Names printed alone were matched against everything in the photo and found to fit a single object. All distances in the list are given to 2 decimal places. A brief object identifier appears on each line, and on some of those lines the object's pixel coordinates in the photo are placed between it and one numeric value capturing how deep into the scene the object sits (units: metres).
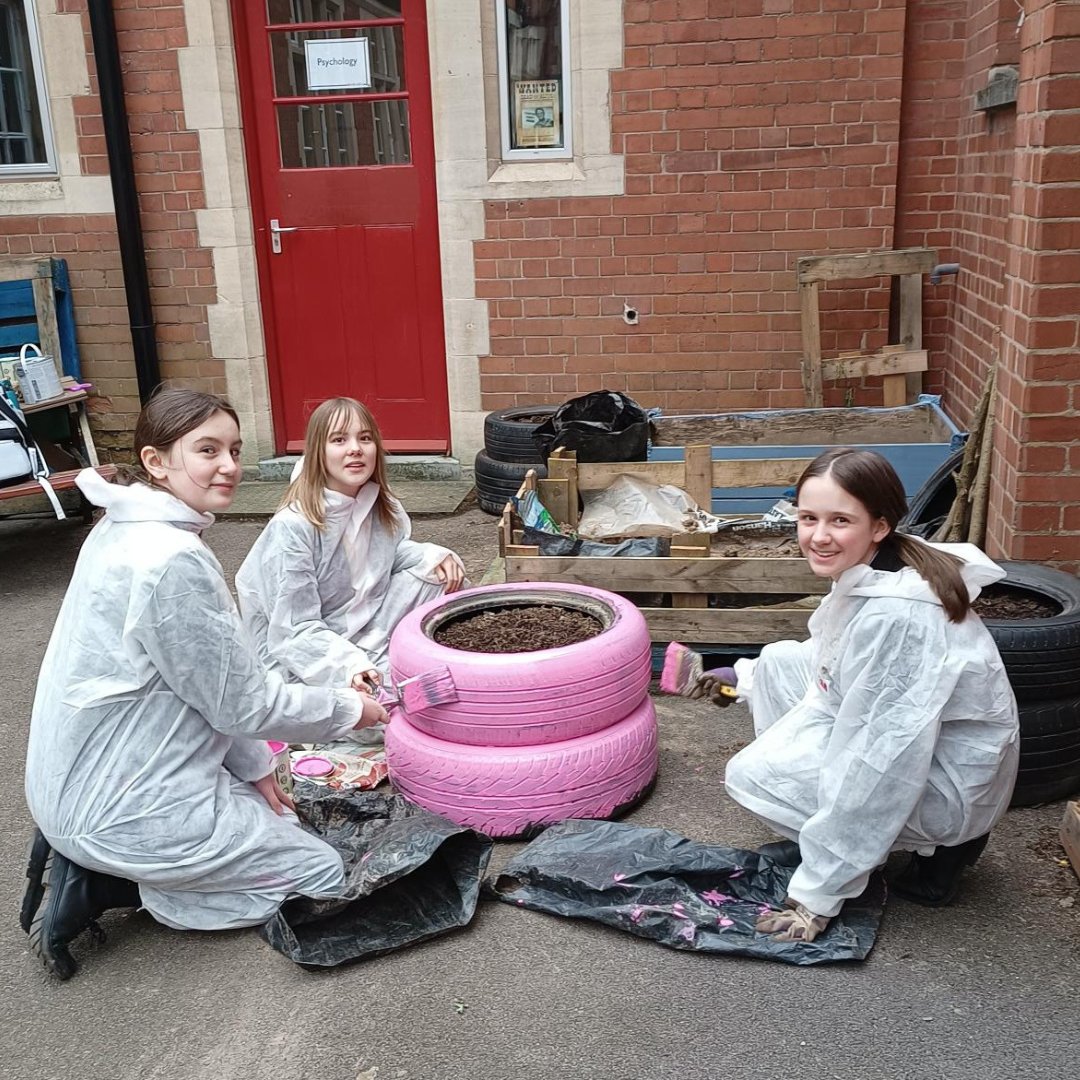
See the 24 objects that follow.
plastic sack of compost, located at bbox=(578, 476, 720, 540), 5.13
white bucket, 7.04
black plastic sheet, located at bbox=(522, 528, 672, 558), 4.74
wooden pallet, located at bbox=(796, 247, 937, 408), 6.61
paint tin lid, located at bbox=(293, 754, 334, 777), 3.97
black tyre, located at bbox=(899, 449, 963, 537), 4.84
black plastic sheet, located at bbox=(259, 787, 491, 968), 3.03
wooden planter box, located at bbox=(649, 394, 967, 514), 5.47
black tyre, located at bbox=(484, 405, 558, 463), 6.79
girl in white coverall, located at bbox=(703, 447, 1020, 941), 2.84
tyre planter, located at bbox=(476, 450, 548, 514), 6.82
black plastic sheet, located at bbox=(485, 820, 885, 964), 2.97
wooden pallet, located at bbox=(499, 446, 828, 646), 4.43
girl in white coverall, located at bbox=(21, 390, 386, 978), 2.94
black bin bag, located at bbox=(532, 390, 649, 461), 5.56
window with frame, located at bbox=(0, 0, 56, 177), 7.71
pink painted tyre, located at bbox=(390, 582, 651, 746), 3.46
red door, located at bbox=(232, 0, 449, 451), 7.42
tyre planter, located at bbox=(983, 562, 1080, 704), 3.36
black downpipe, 7.30
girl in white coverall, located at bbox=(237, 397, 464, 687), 4.10
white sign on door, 7.40
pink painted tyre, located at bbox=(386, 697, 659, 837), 3.48
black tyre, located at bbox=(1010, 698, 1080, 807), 3.44
